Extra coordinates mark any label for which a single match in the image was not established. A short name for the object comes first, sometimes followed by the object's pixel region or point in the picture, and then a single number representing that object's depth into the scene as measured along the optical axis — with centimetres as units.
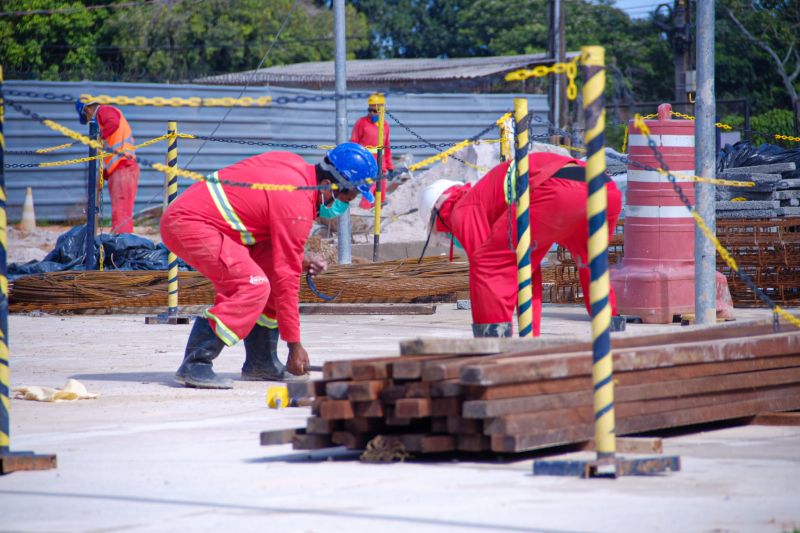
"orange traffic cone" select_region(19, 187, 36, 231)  5250
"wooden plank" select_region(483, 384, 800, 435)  1136
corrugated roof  6712
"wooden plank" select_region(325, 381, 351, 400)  1171
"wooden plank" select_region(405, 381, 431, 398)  1147
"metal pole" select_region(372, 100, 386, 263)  3709
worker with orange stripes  3737
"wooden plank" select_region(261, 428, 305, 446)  1230
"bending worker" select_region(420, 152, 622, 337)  1750
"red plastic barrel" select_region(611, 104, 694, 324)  2519
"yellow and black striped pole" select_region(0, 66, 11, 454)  1215
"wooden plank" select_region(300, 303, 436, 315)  2780
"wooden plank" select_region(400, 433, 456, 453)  1162
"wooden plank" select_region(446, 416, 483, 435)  1148
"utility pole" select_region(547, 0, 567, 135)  6781
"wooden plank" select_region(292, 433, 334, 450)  1207
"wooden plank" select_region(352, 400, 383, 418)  1165
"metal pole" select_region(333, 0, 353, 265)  3556
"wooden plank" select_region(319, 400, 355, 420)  1174
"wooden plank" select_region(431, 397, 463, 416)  1144
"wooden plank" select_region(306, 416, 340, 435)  1199
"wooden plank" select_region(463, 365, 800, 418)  1120
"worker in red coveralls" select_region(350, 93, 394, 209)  4440
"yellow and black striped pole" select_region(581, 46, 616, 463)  1146
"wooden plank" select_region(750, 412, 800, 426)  1415
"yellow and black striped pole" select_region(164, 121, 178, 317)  2620
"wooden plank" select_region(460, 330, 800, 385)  1122
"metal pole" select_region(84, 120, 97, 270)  3203
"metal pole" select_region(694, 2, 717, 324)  2317
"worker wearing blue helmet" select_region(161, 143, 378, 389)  1667
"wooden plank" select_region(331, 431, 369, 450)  1203
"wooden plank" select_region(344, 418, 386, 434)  1191
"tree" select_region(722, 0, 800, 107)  8225
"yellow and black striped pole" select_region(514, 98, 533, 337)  1714
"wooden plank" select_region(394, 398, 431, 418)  1137
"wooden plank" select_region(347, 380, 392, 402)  1152
